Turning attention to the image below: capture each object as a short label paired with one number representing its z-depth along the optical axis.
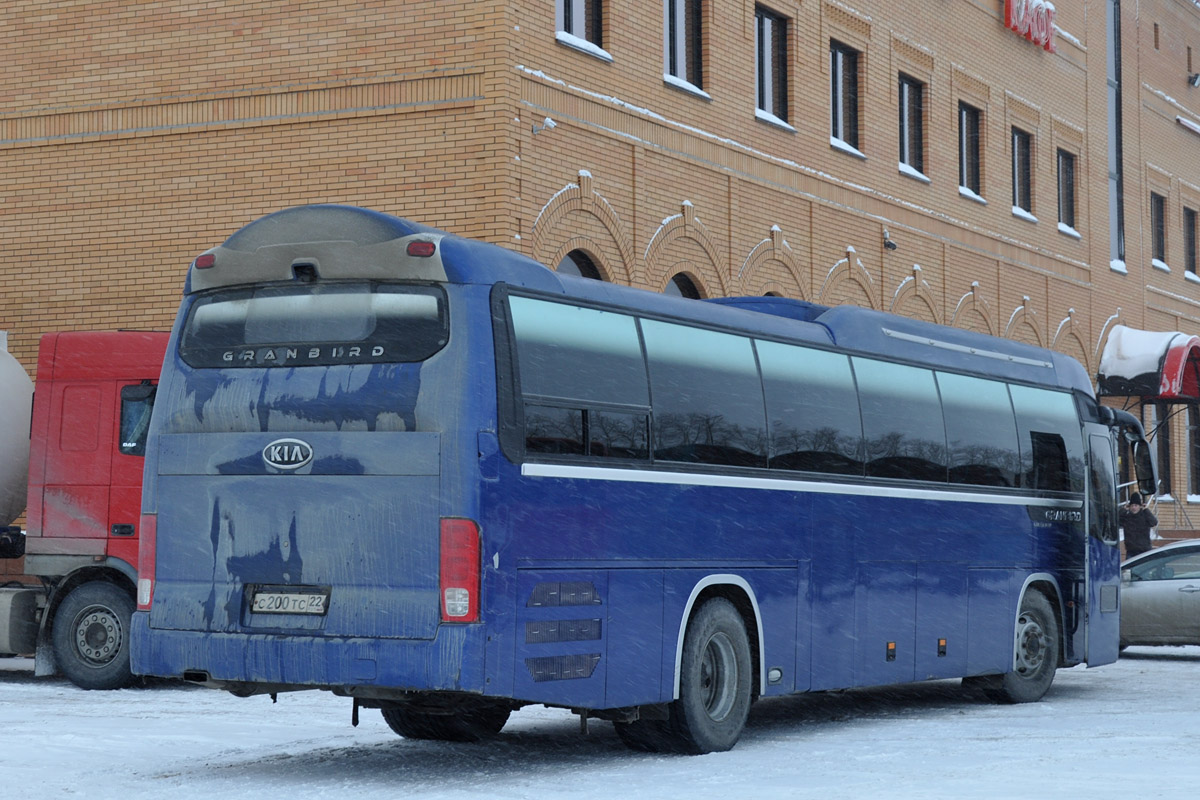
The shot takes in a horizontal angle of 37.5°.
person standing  24.96
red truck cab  15.23
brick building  18.39
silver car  18.84
